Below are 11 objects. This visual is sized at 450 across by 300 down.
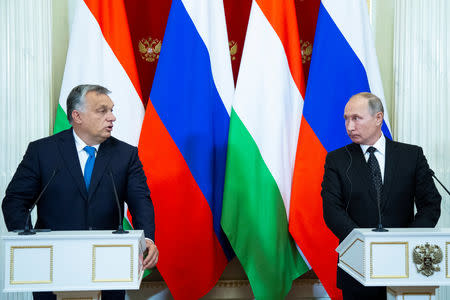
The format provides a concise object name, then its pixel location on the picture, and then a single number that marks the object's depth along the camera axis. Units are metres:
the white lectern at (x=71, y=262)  1.70
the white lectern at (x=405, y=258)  1.86
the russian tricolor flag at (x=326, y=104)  3.31
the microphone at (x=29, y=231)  1.75
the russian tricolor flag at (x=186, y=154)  3.30
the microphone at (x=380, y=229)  1.91
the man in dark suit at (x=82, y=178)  2.33
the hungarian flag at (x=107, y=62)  3.32
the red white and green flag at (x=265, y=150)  3.32
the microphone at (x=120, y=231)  1.78
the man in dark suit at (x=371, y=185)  2.46
